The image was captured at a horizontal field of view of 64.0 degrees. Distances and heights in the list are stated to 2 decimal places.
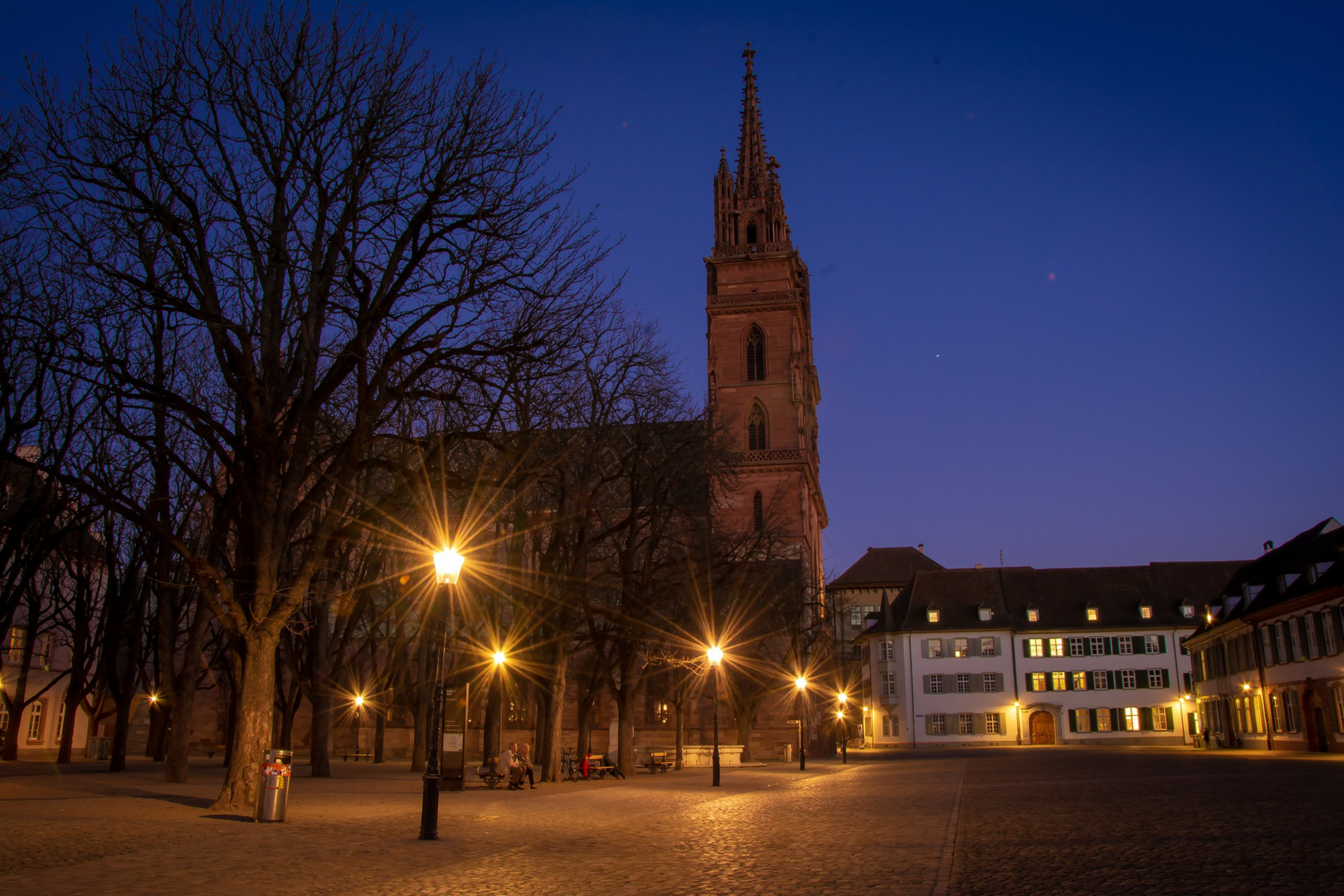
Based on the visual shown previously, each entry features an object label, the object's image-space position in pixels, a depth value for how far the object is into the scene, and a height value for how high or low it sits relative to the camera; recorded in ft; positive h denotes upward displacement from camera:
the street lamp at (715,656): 100.27 +5.13
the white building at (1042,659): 256.93 +13.40
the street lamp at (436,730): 48.16 -0.85
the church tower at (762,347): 248.73 +87.38
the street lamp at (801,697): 123.08 +2.21
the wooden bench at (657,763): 131.34 -6.06
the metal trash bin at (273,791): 54.90 -4.02
